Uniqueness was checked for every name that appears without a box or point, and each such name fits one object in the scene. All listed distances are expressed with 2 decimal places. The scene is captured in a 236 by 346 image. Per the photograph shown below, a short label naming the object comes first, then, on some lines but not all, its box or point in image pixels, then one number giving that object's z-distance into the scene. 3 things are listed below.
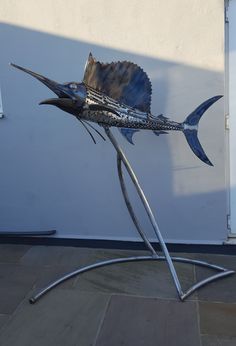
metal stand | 3.28
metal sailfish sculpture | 3.11
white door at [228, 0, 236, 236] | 3.82
